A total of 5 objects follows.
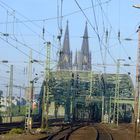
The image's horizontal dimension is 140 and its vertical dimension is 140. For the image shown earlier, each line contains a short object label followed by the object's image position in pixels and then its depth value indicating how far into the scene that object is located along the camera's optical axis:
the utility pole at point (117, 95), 102.26
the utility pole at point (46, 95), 52.72
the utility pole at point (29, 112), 49.19
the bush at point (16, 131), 45.34
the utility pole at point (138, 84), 54.29
